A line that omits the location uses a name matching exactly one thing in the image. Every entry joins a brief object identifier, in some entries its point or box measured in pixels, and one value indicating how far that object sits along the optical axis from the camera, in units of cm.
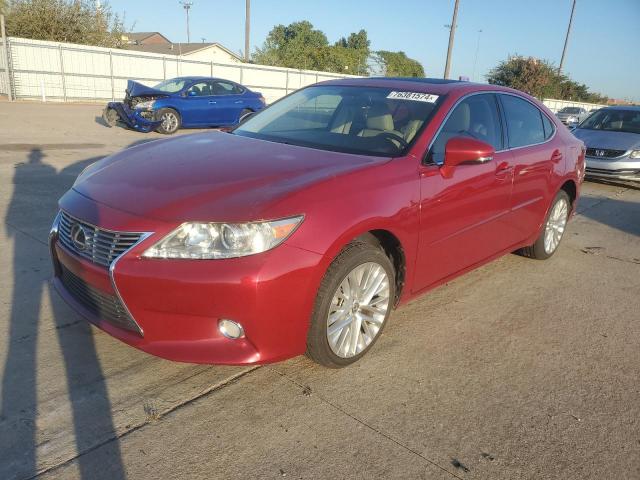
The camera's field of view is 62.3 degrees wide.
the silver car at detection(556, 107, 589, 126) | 3381
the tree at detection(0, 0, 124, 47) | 2580
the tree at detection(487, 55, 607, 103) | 4588
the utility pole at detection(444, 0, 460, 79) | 2542
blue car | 1338
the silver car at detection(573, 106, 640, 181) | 968
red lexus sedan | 248
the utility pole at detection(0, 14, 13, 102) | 1977
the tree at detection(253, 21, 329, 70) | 5669
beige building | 6291
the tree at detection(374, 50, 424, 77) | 9119
